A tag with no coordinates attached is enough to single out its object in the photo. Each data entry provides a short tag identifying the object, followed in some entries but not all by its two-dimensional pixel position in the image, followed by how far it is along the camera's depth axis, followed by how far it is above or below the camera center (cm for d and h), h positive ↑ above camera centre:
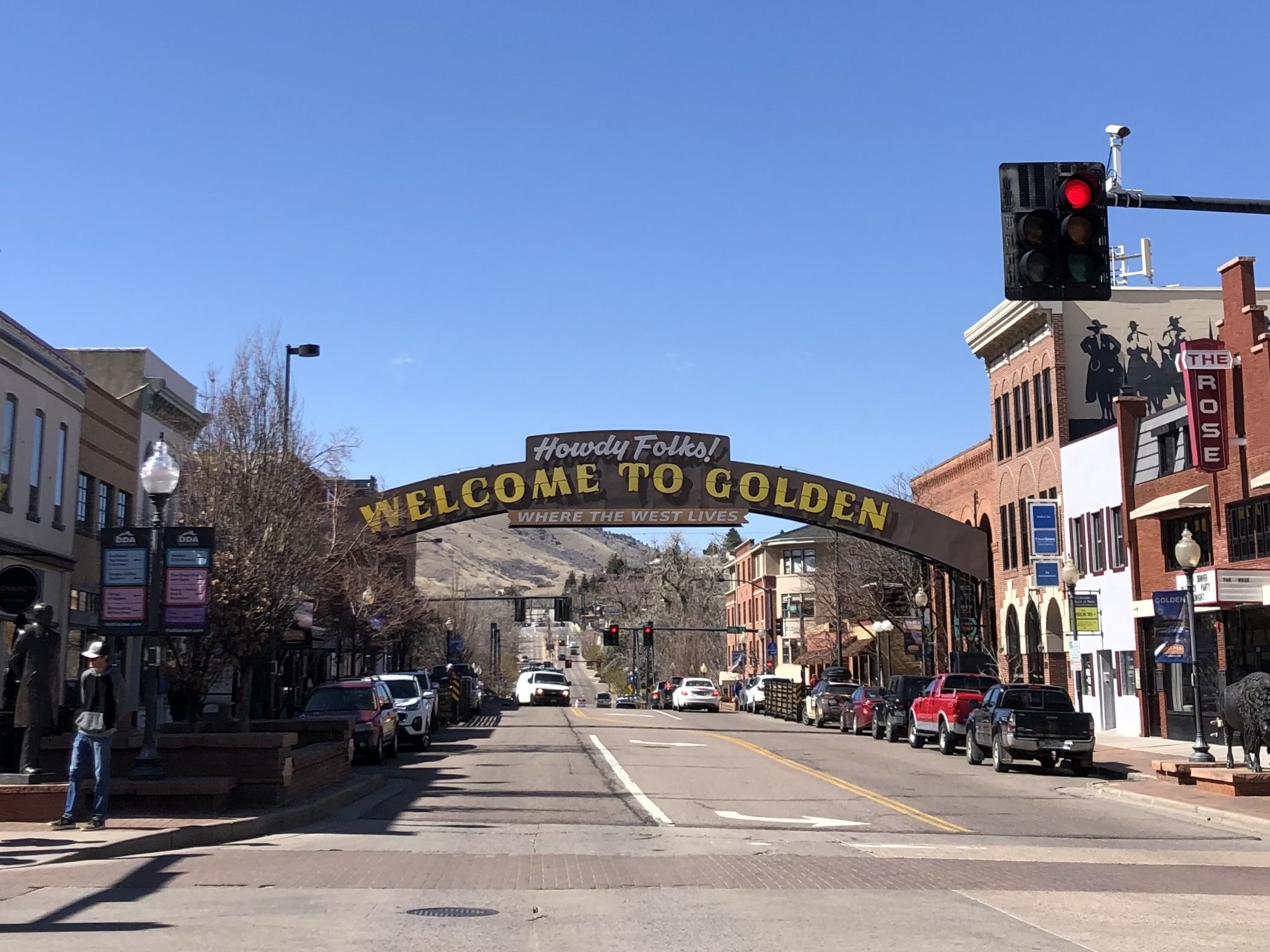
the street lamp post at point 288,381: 2832 +669
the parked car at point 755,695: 6247 -54
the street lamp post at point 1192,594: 2338 +154
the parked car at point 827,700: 4525 -57
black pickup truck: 2558 -86
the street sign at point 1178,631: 2745 +110
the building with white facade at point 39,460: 2767 +488
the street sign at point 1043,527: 3969 +456
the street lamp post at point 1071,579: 2997 +228
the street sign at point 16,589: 2033 +144
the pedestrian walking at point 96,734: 1355 -50
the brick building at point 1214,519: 2930 +389
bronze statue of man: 1442 +3
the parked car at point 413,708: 2989 -53
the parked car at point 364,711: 2538 -50
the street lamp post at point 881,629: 4952 +207
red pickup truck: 3080 -59
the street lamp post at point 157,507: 1652 +218
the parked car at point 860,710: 3942 -79
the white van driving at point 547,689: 6844 -25
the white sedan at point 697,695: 6000 -53
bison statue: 2073 -46
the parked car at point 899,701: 3588 -47
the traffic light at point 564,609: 6581 +369
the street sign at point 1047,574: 3894 +313
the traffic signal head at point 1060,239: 1107 +363
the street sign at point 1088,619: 3272 +154
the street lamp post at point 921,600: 4216 +259
